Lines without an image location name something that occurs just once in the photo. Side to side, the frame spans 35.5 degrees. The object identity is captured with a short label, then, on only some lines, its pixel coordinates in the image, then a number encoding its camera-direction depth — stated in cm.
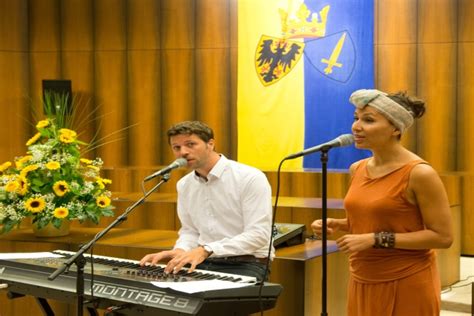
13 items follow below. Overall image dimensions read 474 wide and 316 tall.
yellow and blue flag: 667
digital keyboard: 219
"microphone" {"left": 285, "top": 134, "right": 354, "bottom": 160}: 212
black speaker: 788
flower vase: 389
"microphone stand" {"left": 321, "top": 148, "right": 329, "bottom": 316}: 213
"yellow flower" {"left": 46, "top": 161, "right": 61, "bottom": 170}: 375
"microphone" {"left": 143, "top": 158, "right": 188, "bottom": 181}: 230
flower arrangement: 373
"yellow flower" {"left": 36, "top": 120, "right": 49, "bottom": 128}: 387
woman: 217
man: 288
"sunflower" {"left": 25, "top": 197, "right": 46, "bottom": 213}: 370
